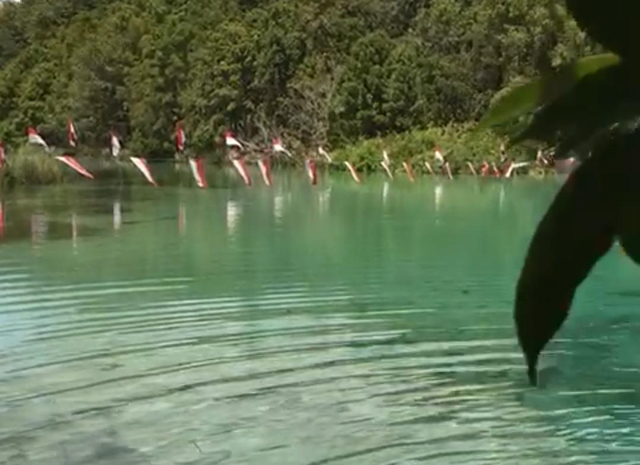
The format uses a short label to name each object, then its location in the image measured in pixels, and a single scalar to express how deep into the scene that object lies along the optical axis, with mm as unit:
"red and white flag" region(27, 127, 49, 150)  23116
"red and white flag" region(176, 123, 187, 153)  23378
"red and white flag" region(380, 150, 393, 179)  31625
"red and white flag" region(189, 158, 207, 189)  23016
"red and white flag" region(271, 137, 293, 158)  33656
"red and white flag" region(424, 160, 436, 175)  31094
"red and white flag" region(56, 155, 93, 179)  22069
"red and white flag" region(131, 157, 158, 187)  21853
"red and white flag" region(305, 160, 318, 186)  27106
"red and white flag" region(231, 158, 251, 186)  26405
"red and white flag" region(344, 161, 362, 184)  29272
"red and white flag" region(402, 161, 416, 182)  29650
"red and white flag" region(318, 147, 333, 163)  34675
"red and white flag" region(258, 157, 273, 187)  27391
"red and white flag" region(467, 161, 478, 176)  29984
